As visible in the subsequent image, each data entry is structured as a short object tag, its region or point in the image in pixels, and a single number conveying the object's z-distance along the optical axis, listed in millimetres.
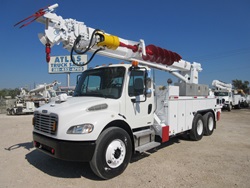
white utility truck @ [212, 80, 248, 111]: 23536
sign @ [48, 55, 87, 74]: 27383
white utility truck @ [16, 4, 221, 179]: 4133
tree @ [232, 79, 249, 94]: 55562
